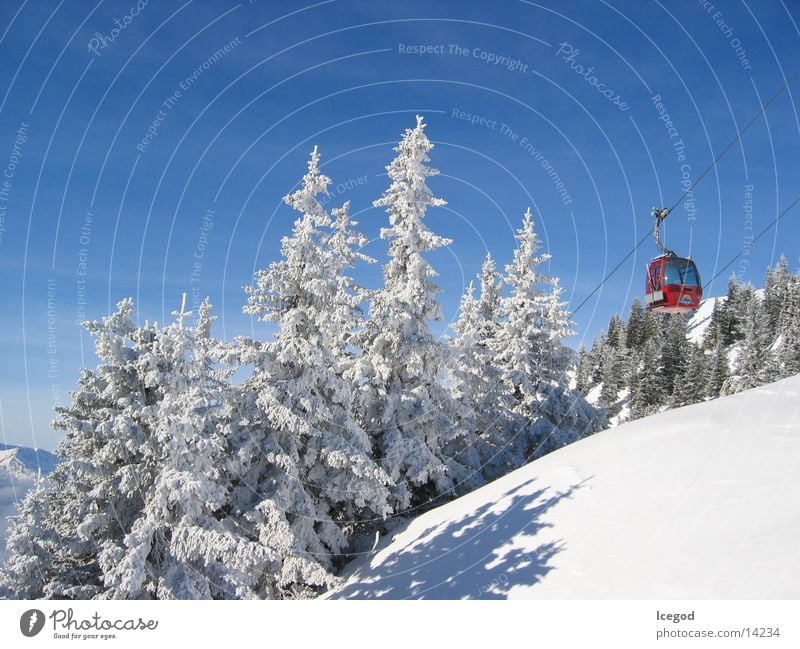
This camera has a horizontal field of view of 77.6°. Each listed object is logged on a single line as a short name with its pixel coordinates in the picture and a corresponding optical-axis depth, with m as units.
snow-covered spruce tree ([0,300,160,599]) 15.58
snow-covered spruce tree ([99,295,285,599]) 14.72
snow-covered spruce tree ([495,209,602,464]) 27.56
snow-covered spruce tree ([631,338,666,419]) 80.00
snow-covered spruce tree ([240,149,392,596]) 16.84
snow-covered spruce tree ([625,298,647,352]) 107.25
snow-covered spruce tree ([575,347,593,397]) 98.44
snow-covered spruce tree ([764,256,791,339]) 97.10
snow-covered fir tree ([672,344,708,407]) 72.56
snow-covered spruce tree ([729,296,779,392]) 63.00
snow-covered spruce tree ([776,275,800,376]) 65.56
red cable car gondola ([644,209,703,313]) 17.25
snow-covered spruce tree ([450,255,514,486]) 26.03
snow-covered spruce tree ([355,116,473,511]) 20.58
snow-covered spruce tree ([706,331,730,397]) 74.00
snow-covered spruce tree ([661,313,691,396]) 82.62
